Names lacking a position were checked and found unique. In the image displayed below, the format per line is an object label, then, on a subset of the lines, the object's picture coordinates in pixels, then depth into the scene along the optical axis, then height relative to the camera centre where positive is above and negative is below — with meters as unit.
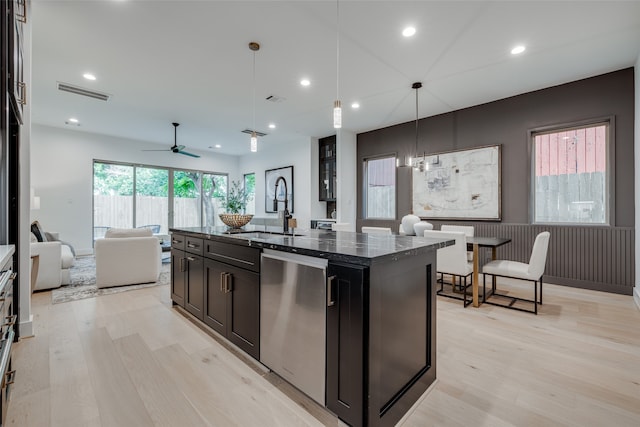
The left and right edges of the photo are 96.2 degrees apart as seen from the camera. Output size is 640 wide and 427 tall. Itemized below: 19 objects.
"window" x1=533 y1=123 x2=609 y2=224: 3.73 +0.51
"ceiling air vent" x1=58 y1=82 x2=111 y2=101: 3.96 +1.75
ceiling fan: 5.69 +1.31
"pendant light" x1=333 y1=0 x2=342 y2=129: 2.19 +1.73
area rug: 3.48 -1.00
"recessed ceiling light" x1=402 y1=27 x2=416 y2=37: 2.70 +1.72
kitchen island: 1.29 -0.53
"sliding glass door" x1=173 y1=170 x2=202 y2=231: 7.92 +0.38
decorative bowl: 2.73 -0.06
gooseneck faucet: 2.44 -0.06
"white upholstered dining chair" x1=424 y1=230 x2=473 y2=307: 3.11 -0.50
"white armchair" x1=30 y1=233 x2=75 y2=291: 3.64 -0.67
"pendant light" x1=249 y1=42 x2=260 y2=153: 2.94 +1.72
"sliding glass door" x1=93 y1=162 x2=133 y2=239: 6.70 +0.39
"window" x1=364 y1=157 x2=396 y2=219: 5.92 +0.53
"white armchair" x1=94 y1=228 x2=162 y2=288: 3.78 -0.61
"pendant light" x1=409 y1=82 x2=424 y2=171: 3.88 +0.70
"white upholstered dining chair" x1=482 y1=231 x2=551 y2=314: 2.89 -0.60
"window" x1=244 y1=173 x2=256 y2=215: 8.61 +0.70
